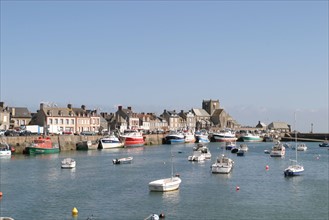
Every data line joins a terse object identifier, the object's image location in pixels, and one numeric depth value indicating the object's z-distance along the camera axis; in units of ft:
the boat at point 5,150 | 267.18
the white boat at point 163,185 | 153.89
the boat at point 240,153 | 316.48
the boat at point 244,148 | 344.55
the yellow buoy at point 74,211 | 122.42
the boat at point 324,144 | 460.38
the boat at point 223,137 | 514.68
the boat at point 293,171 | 197.67
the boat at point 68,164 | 216.54
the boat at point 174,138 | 459.32
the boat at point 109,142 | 359.42
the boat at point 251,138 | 550.52
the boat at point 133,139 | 391.65
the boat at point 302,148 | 384.88
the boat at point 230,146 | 374.22
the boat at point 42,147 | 292.40
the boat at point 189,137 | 481.05
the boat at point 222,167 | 203.21
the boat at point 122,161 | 243.60
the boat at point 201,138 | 496.97
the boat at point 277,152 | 305.73
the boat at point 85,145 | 345.72
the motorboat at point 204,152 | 277.01
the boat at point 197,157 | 263.90
